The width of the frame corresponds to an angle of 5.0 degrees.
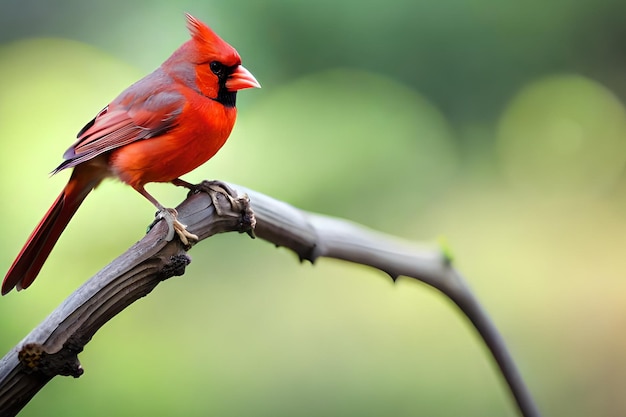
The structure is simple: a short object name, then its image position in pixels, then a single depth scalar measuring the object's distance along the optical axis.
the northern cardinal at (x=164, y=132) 4.14
